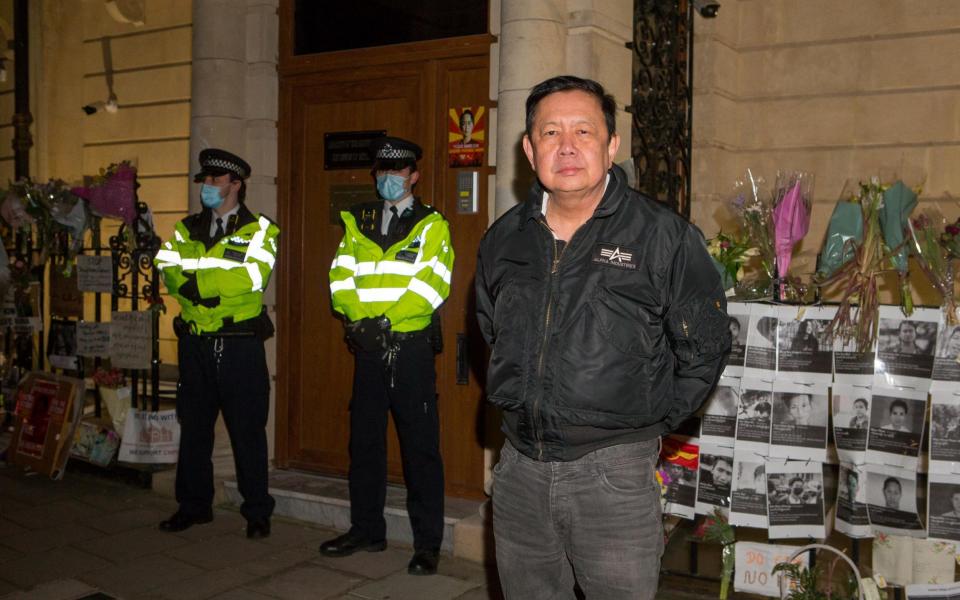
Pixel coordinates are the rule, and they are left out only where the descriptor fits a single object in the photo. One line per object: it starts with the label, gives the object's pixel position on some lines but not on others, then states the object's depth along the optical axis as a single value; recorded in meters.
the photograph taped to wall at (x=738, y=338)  4.35
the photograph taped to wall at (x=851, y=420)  4.09
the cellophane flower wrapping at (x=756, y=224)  4.46
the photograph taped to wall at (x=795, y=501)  4.25
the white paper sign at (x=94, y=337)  7.26
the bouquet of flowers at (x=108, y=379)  7.12
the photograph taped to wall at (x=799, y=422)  4.21
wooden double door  5.87
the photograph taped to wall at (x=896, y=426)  3.98
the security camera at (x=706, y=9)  6.14
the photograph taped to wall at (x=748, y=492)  4.30
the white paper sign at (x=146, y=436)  6.85
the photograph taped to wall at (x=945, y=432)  3.92
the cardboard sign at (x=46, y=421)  7.18
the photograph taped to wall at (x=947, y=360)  3.95
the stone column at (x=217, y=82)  6.62
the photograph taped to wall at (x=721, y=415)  4.39
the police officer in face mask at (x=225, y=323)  5.53
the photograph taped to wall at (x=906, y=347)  3.98
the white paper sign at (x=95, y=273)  7.13
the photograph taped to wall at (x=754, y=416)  4.29
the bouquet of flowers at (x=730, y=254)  4.51
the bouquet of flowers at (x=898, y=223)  4.08
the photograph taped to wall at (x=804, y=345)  4.20
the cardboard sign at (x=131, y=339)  6.89
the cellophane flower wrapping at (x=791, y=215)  4.38
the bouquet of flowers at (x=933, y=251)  4.02
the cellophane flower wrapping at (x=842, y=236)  4.20
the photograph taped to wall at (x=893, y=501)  3.98
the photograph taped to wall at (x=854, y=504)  4.07
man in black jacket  2.70
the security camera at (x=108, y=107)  11.59
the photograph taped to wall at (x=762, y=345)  4.29
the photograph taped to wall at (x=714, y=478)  4.39
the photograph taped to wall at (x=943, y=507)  3.91
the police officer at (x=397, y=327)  5.02
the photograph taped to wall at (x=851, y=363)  4.08
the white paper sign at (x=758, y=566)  4.30
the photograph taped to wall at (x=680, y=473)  4.50
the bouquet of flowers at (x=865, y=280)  4.04
